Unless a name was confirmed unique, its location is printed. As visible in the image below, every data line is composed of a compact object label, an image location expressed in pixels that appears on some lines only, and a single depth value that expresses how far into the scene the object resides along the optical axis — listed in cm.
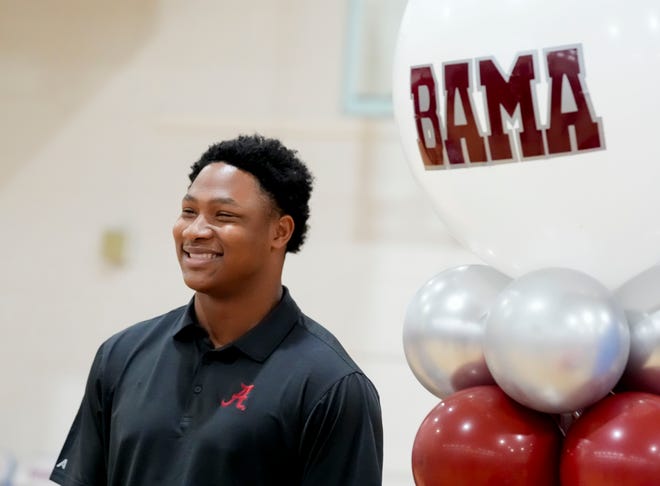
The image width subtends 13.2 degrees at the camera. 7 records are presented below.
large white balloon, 386
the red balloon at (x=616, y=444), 379
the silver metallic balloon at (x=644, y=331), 388
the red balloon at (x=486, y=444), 388
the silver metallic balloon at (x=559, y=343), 383
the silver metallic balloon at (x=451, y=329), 401
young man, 408
